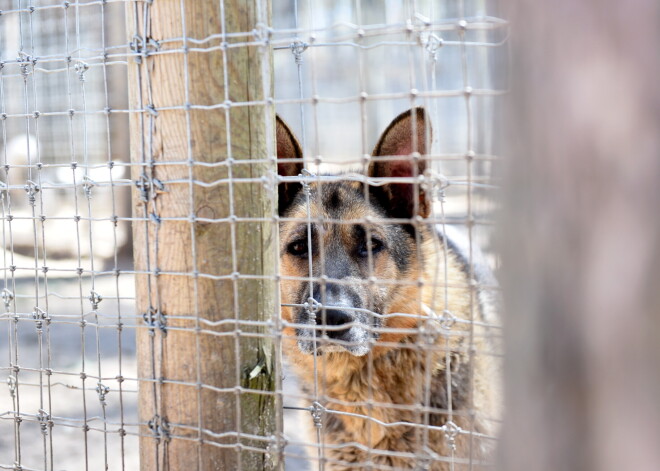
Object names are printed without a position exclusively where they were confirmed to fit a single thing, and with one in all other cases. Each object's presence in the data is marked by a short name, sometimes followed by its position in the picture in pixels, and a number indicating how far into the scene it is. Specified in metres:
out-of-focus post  0.85
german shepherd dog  2.96
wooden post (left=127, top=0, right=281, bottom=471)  2.33
